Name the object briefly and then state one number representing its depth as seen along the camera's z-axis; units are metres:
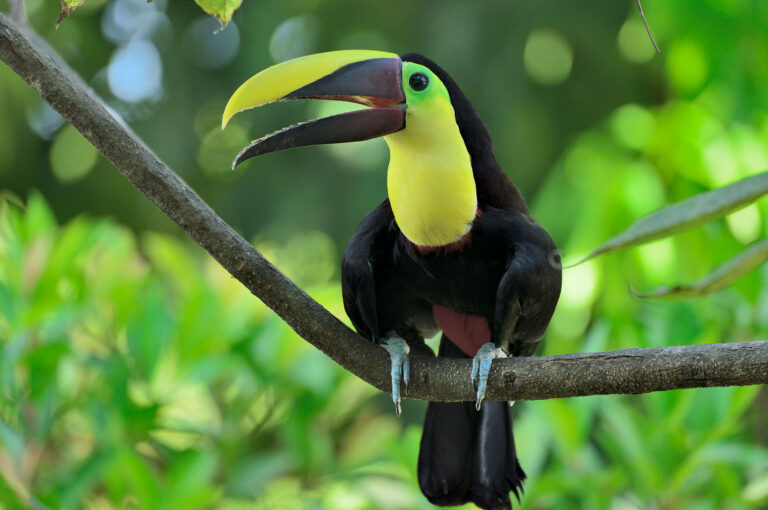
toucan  7.14
